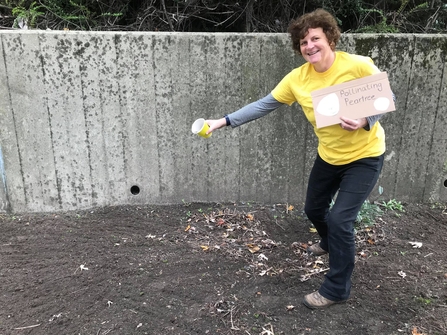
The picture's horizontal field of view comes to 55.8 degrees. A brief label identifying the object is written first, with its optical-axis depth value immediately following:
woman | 2.71
